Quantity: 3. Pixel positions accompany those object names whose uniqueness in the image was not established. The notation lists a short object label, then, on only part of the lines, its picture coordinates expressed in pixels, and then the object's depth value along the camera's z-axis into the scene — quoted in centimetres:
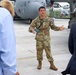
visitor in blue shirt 224
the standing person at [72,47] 316
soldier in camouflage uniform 604
